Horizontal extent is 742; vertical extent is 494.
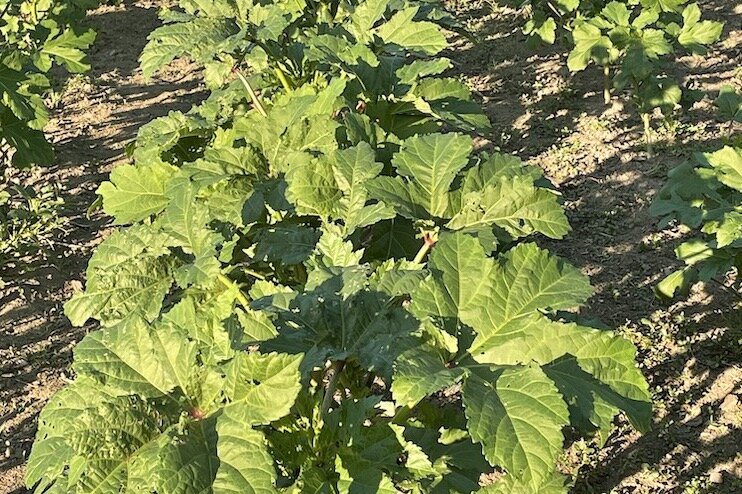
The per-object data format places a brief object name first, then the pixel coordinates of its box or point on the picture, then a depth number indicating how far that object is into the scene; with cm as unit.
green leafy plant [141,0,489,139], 240
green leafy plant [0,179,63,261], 488
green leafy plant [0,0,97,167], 436
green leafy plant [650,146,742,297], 294
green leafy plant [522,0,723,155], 477
